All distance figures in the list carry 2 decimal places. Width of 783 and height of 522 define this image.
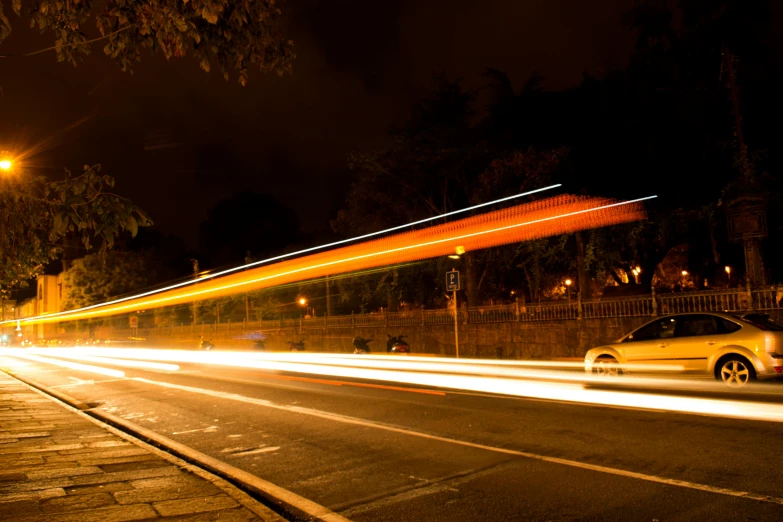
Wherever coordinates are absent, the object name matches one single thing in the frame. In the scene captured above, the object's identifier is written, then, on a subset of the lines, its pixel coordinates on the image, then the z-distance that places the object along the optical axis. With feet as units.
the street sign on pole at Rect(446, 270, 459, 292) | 69.97
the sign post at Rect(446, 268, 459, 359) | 70.03
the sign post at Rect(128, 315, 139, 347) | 134.34
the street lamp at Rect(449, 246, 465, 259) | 83.15
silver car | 36.99
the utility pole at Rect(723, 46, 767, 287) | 59.67
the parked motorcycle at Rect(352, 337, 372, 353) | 90.43
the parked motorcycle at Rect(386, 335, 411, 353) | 84.69
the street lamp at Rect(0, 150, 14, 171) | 27.71
